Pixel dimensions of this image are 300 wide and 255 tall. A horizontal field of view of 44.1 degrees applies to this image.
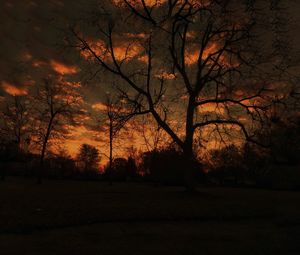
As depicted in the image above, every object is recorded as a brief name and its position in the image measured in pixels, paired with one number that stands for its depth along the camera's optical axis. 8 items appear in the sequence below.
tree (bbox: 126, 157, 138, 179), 74.38
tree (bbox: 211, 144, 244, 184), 64.37
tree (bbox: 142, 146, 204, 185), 54.44
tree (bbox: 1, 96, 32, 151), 54.38
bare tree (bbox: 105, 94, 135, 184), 26.55
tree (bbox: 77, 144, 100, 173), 103.88
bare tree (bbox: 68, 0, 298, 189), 26.02
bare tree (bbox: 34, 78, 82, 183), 49.53
